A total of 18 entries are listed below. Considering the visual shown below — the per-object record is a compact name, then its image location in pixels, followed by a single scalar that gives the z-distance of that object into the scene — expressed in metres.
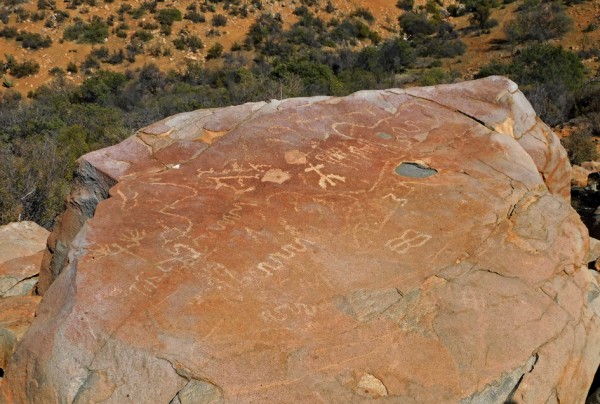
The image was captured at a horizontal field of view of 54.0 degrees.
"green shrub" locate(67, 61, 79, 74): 19.38
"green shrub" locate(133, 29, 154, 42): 21.09
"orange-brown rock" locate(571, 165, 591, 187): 8.37
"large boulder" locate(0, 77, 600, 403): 2.92
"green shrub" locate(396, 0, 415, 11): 26.11
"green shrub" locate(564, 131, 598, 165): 9.79
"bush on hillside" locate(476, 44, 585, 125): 12.27
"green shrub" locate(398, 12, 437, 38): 23.73
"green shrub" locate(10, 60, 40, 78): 19.06
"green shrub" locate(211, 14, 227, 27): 22.39
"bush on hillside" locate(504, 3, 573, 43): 19.73
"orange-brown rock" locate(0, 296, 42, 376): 3.54
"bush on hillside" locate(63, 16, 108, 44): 20.98
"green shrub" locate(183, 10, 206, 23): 22.31
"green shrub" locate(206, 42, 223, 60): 20.61
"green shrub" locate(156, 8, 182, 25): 21.94
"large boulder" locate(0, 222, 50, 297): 5.06
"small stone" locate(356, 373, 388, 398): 2.81
